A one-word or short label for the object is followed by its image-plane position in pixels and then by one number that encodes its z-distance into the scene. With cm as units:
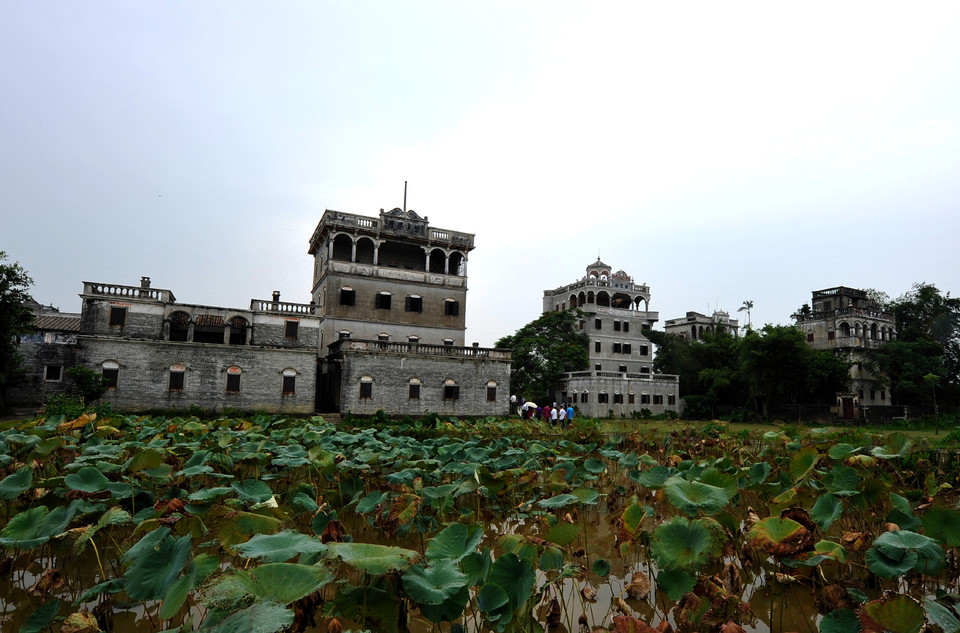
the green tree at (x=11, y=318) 2258
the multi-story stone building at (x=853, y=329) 4200
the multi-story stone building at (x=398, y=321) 2811
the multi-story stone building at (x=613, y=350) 3953
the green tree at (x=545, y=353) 4000
